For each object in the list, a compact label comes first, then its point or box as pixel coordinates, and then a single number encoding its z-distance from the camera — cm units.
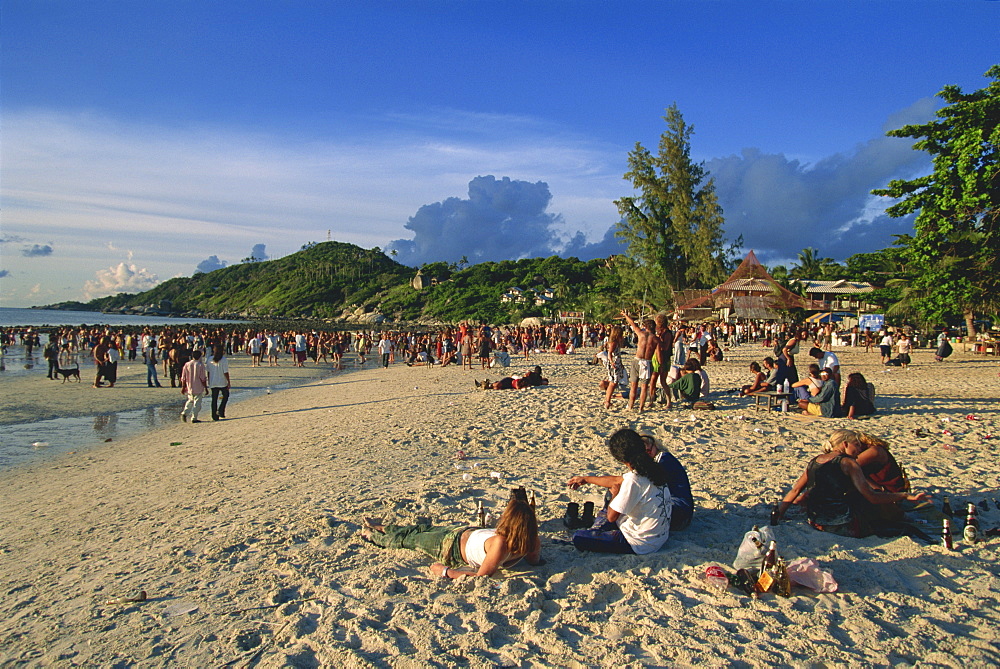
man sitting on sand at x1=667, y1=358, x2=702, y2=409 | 1048
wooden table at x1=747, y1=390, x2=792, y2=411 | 1013
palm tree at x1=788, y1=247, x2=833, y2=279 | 6149
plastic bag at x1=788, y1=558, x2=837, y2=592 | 377
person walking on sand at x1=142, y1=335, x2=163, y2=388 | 1778
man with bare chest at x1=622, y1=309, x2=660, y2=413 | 1006
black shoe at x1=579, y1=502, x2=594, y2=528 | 493
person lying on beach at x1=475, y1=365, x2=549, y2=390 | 1441
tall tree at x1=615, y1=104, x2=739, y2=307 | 3988
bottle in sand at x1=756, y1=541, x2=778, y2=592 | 374
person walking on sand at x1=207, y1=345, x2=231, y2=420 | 1157
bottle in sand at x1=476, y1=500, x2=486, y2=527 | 510
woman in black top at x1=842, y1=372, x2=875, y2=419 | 959
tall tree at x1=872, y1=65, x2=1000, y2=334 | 1855
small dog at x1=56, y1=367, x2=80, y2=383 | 1892
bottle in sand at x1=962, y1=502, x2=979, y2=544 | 446
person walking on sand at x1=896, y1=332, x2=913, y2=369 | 1825
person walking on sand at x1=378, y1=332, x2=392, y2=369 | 2488
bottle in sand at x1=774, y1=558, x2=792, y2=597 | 372
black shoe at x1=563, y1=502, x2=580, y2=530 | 492
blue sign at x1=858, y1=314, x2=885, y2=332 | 2744
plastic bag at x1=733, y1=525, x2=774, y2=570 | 389
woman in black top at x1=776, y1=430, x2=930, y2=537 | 466
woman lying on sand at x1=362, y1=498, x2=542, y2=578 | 398
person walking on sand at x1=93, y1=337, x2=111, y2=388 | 1743
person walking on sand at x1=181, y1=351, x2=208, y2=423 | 1141
